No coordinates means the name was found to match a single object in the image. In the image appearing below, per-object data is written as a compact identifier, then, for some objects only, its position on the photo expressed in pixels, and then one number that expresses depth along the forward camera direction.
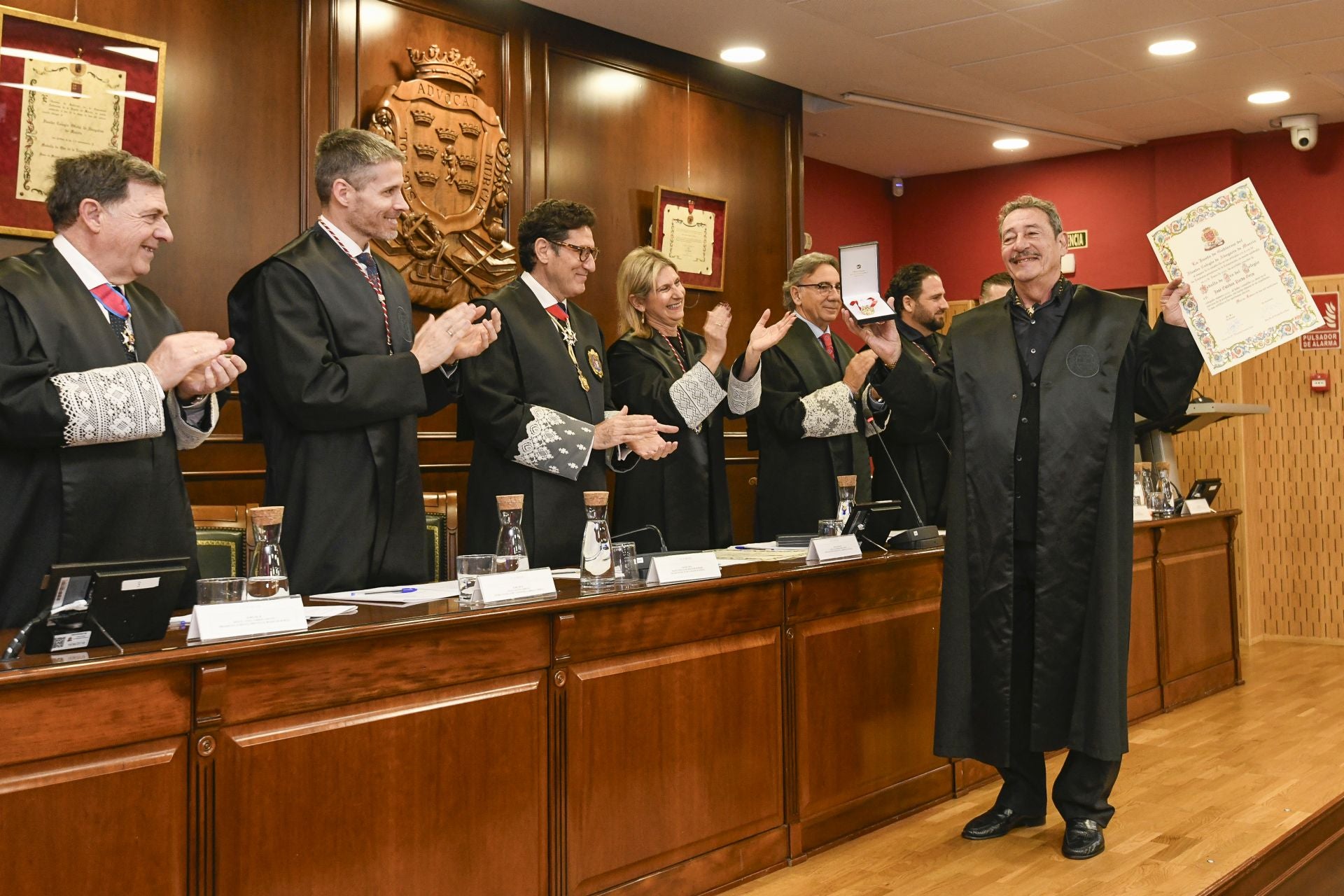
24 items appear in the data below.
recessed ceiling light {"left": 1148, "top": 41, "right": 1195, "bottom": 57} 5.47
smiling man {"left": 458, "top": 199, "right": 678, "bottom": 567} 3.07
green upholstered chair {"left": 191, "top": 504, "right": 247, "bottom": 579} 3.03
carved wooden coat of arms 4.43
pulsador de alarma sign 6.80
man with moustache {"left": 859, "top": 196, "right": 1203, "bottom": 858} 2.93
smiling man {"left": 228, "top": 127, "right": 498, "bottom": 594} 2.60
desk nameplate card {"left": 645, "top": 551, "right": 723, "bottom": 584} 2.65
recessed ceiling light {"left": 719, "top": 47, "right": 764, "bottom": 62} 5.52
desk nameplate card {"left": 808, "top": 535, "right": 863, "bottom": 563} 3.09
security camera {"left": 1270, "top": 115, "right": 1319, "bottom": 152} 6.79
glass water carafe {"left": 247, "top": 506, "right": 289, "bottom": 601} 1.97
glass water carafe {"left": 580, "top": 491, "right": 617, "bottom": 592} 2.59
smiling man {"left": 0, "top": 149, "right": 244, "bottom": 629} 2.18
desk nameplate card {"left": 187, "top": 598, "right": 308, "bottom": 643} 1.86
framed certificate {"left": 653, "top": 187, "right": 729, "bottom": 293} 5.45
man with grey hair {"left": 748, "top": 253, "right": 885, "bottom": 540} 3.94
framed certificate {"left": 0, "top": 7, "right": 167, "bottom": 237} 3.46
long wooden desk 1.71
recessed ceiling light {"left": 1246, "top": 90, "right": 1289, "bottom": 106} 6.32
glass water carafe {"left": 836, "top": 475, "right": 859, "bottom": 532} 3.30
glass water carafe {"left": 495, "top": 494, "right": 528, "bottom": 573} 2.36
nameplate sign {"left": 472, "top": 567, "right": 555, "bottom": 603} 2.28
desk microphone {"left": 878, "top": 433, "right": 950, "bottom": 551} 3.50
